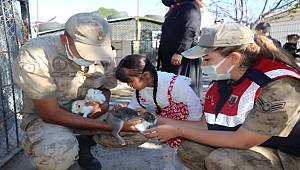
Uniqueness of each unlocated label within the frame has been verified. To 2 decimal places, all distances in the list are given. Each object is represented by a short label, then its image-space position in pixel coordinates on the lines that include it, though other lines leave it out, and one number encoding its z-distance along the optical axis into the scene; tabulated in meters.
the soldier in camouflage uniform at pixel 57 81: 1.41
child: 1.48
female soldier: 1.04
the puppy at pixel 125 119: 1.40
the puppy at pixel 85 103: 1.55
